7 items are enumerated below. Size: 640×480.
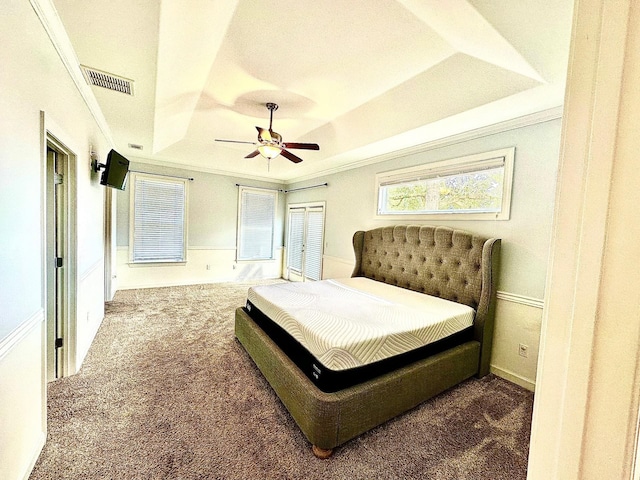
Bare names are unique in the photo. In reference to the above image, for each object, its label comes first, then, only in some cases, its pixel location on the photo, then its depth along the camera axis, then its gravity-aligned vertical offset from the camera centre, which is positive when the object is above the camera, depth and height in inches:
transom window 108.7 +20.1
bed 68.8 -33.3
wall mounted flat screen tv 120.5 +19.7
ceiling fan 110.3 +33.3
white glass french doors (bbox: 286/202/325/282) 216.2 -14.2
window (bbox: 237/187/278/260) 247.3 -0.4
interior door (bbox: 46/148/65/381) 86.0 -16.0
